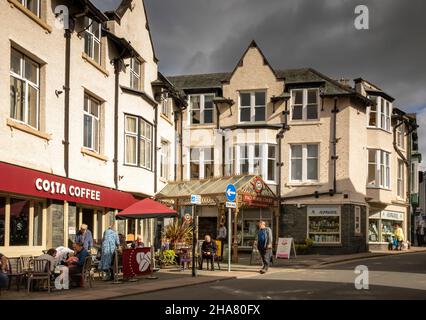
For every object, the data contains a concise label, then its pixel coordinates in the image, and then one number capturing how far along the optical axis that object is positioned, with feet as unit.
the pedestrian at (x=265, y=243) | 70.33
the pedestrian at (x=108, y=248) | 59.06
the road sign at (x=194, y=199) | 65.26
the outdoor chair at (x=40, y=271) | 49.47
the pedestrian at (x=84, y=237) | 61.77
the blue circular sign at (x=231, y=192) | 67.95
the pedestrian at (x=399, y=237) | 124.88
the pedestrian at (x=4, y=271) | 44.45
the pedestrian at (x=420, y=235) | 150.41
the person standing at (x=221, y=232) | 92.59
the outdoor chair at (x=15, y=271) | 50.44
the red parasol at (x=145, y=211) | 67.31
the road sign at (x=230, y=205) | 68.33
